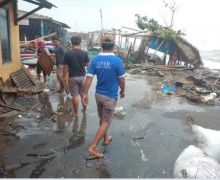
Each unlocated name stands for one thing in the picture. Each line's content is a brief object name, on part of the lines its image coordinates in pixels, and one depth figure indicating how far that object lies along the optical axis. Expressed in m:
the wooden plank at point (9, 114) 4.06
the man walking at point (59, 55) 5.87
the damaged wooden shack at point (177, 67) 6.73
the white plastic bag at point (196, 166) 2.08
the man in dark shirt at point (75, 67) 4.19
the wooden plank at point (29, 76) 6.15
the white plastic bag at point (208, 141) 2.55
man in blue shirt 2.88
